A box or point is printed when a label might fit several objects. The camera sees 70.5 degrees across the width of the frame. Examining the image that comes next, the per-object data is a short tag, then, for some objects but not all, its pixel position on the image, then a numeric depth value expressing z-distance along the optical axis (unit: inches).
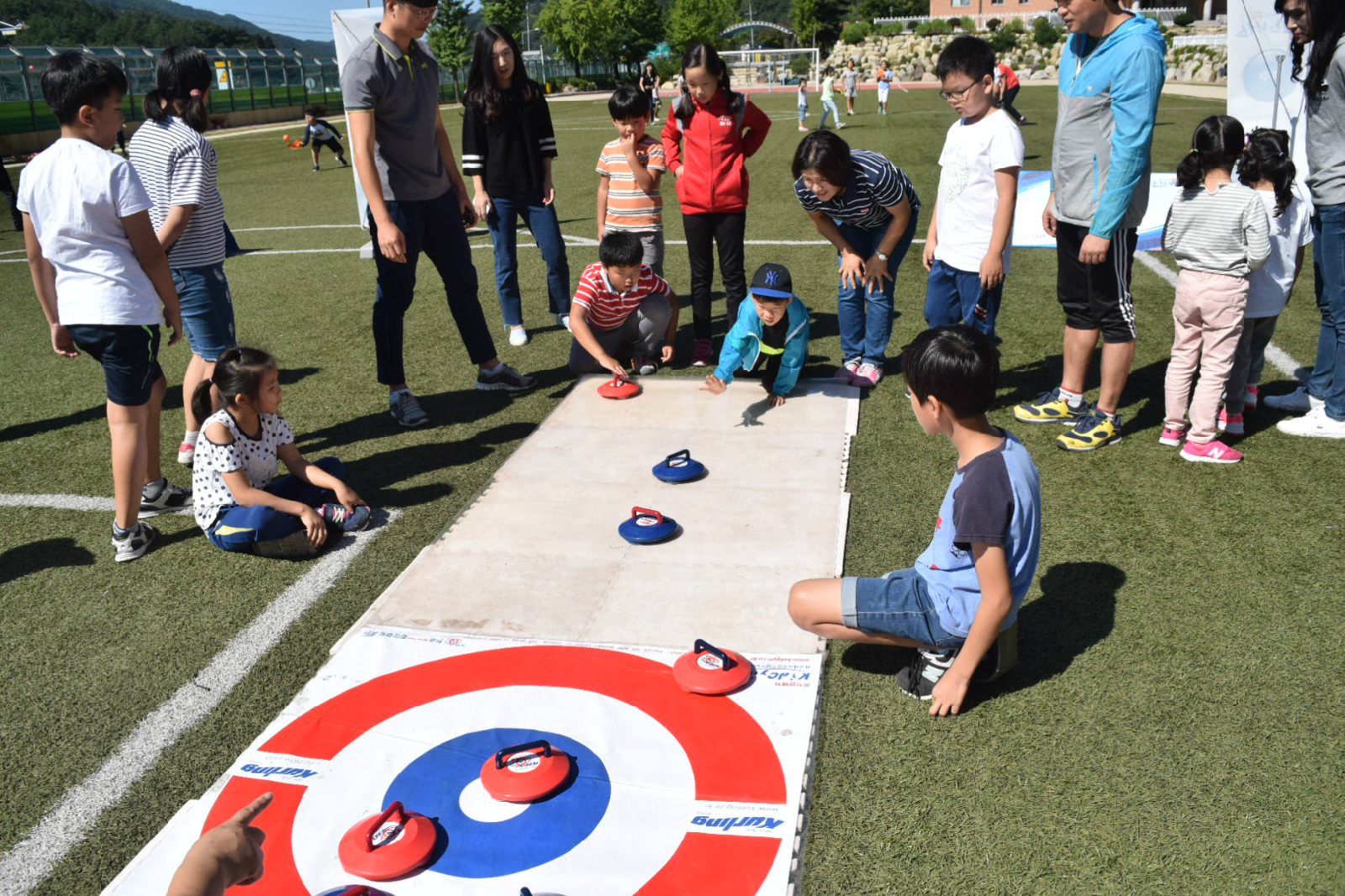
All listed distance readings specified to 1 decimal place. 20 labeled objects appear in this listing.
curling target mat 96.1
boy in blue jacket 205.3
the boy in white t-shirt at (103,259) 148.0
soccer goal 2402.8
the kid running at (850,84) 1238.9
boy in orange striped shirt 245.0
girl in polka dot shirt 158.2
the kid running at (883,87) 1200.8
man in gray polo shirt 193.8
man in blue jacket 166.4
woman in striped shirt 199.6
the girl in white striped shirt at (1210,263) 172.2
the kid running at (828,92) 956.6
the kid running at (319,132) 791.6
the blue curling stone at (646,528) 159.8
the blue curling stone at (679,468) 183.0
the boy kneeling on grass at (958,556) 106.7
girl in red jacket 228.7
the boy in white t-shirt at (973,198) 189.2
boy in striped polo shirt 227.3
